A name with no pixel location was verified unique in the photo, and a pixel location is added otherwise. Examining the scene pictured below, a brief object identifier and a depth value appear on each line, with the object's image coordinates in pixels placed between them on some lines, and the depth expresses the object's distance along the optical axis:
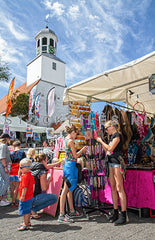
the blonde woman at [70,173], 3.25
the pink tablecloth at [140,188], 3.23
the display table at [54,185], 3.52
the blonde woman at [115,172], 2.98
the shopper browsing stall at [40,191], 3.28
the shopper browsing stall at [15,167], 4.35
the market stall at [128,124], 3.35
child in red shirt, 2.85
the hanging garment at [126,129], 3.79
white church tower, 30.95
